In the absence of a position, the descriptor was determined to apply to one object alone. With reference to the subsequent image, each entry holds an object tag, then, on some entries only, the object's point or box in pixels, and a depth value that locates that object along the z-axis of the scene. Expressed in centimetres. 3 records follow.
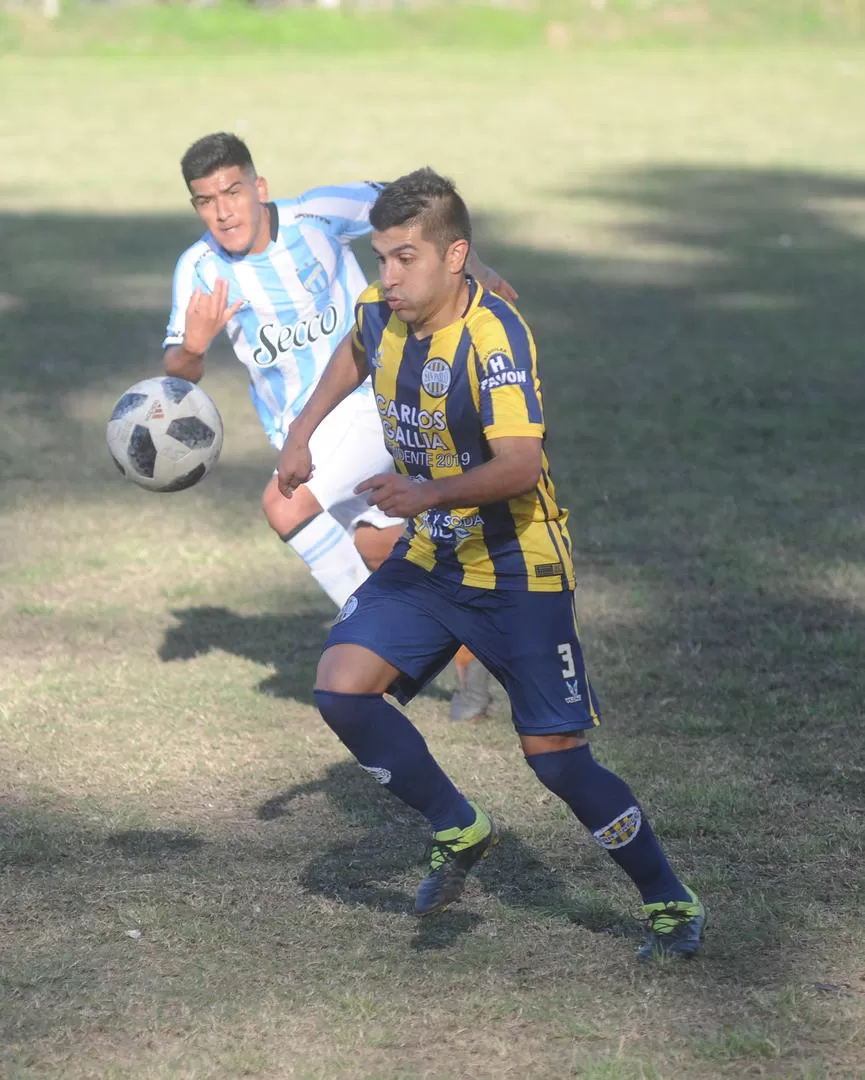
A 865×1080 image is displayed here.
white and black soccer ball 1070
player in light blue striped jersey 1102
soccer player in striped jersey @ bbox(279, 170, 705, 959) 742
